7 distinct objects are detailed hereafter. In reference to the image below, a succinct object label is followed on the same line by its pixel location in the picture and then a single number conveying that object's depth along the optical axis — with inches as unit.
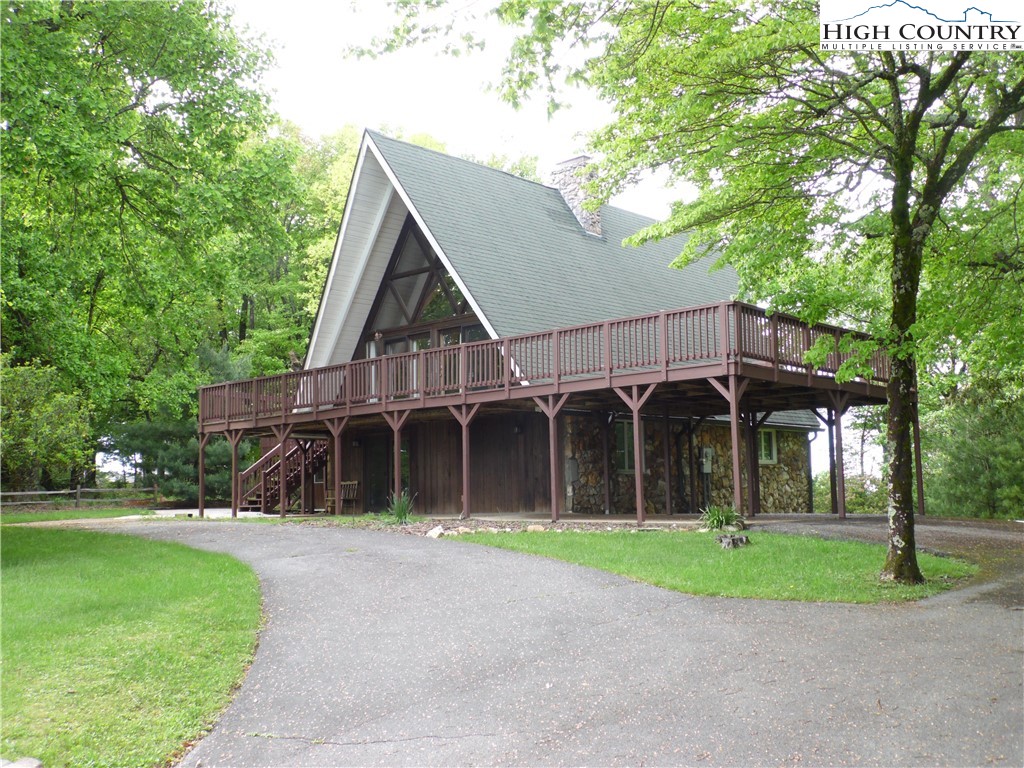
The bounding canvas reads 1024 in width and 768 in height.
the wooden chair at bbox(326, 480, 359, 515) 896.4
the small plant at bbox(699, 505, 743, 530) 548.4
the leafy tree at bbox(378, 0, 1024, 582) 383.9
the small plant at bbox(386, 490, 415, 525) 671.1
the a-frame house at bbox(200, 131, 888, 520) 636.1
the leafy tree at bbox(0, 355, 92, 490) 937.5
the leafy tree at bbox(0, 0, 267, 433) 522.9
